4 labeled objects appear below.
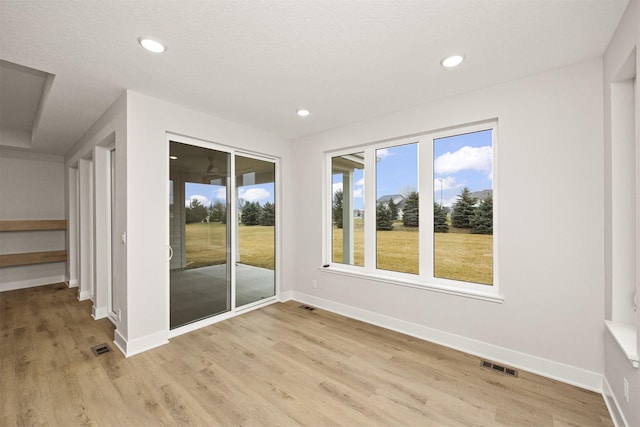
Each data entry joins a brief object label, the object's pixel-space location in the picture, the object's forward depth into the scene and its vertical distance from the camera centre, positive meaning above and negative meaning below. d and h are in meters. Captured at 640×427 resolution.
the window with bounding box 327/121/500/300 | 2.82 +0.02
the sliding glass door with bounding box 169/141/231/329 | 3.17 -0.25
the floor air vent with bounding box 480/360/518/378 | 2.37 -1.43
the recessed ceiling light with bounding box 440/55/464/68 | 2.13 +1.23
